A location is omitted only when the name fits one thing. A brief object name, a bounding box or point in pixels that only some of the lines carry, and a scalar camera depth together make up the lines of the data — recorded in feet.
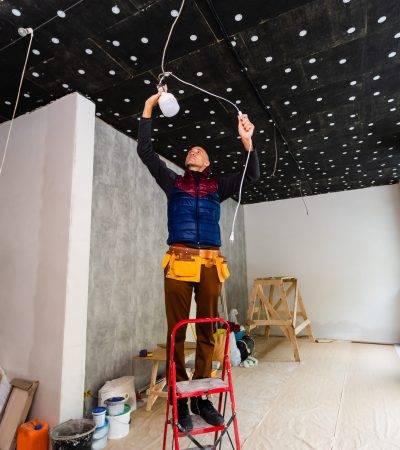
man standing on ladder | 6.49
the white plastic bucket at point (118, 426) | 8.14
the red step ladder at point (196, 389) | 5.37
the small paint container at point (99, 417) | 7.92
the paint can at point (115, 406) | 8.29
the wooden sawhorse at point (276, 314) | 14.82
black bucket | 6.88
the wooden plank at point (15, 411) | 7.79
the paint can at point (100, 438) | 7.65
